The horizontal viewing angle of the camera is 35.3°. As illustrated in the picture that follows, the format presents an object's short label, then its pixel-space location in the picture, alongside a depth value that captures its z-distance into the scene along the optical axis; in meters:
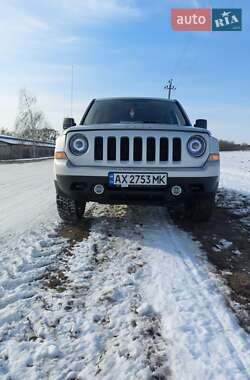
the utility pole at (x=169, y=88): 51.22
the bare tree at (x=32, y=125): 64.48
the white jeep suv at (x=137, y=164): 4.30
